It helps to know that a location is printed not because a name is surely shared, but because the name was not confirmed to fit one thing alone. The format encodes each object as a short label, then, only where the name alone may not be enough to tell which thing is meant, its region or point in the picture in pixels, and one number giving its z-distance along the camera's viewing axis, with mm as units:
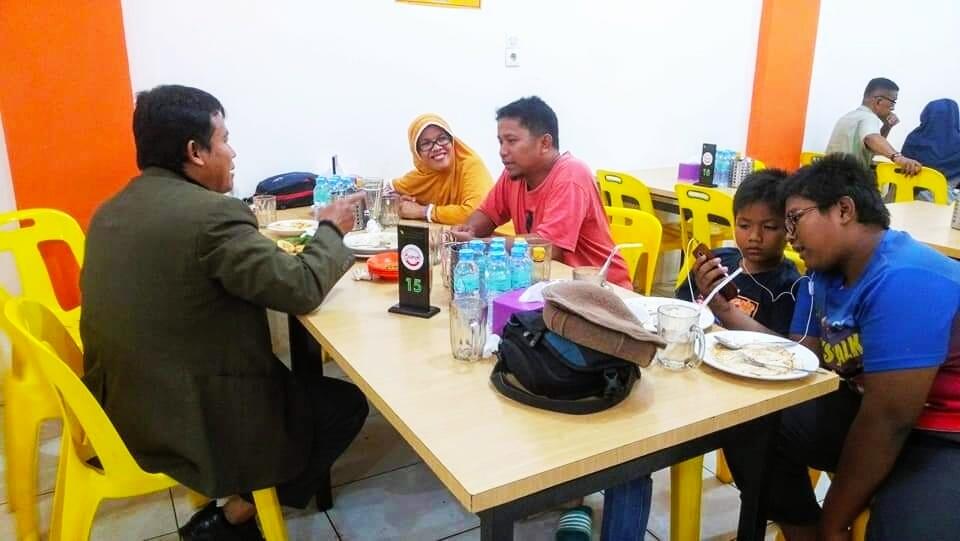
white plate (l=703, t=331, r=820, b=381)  1229
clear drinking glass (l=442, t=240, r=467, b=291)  1655
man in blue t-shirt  1297
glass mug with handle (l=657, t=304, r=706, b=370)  1271
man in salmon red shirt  2096
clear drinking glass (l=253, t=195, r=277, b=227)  2600
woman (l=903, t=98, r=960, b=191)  4852
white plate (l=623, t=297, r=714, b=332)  1470
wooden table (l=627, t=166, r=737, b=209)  3586
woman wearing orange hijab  2695
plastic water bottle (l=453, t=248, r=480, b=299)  1545
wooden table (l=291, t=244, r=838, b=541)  954
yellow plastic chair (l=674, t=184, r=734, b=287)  3018
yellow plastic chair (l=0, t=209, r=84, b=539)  1851
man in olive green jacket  1387
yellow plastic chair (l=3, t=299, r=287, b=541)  1325
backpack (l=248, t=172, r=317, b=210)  3115
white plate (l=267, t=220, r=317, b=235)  2406
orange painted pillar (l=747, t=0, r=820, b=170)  4668
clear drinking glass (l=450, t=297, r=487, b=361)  1307
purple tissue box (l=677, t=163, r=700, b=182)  3975
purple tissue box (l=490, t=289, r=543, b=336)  1350
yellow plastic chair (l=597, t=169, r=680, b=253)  3541
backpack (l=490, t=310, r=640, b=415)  1086
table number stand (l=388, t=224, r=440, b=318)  1535
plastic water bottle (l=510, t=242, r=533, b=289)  1635
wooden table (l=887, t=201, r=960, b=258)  2441
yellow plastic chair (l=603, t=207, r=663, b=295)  2338
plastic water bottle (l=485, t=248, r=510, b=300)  1597
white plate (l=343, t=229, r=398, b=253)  2104
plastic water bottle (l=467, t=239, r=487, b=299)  1574
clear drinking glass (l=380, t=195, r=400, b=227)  2672
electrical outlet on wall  3811
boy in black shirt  1768
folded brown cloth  1067
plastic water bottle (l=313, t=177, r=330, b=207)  2793
